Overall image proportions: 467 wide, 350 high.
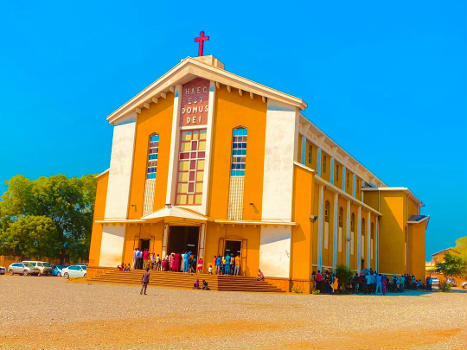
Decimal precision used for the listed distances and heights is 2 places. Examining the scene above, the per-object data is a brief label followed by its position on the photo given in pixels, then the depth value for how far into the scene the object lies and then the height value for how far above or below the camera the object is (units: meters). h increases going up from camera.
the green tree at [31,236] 46.06 +1.96
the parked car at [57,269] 43.34 -0.82
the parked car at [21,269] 41.41 -0.93
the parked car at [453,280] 66.78 +0.51
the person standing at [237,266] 29.30 +0.28
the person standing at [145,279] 20.97 -0.56
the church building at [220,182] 29.20 +5.39
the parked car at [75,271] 39.18 -0.77
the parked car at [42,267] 42.31 -0.65
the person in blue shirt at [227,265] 29.25 +0.27
